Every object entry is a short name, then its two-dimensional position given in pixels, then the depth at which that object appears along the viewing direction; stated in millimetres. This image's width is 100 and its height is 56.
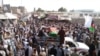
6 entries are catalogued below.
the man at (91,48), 5895
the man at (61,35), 7268
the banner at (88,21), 8488
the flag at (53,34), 8011
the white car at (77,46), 6869
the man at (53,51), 5583
